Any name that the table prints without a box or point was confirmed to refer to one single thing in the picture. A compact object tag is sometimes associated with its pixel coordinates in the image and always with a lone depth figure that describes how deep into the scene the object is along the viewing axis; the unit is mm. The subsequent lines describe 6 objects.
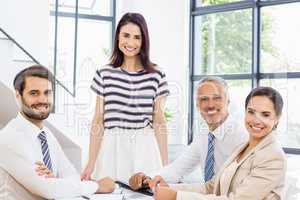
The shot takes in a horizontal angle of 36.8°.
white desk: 1675
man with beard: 1652
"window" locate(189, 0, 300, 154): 5840
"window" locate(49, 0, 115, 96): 5973
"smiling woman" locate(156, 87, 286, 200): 1486
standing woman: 2346
